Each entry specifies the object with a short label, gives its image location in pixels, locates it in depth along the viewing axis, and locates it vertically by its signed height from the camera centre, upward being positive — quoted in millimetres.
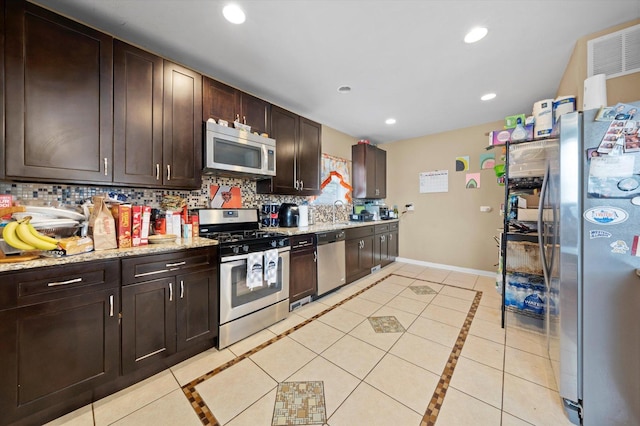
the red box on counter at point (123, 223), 1616 -78
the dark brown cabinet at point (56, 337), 1161 -701
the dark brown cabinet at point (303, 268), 2572 -659
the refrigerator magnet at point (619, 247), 1183 -184
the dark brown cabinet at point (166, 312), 1514 -732
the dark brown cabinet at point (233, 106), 2186 +1111
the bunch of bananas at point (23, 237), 1223 -133
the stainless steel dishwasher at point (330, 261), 2930 -661
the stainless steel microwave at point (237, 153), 2133 +615
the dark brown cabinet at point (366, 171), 4426 +818
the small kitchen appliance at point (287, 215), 3082 -42
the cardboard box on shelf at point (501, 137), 2260 +761
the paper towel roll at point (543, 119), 2041 +843
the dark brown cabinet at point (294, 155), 2838 +773
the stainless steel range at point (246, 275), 1940 -578
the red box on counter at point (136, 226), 1687 -103
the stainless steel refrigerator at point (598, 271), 1168 -319
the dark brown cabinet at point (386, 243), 4117 -611
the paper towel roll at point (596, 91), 1629 +870
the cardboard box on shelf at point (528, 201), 2297 +103
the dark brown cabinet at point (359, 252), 3408 -637
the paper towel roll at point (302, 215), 3188 -43
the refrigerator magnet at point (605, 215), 1191 -18
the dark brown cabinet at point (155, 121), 1717 +753
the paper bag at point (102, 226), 1504 -95
